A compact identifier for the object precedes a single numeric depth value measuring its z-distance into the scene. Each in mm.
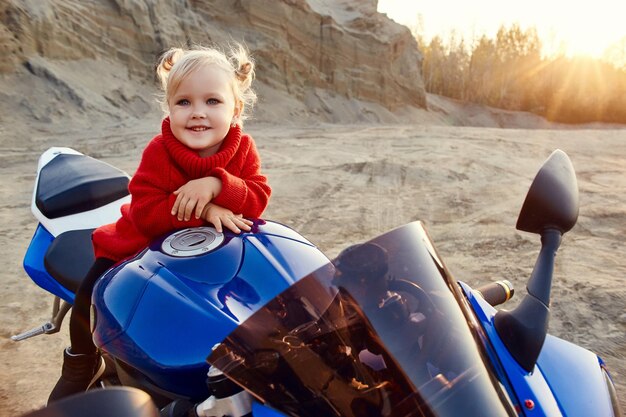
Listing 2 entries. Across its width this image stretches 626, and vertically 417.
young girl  1780
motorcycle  967
